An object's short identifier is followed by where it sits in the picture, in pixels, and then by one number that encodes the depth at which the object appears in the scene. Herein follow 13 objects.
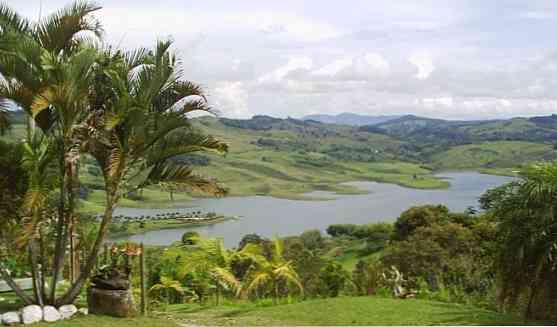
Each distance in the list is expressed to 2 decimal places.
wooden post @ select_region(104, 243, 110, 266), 8.83
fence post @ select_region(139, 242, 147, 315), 7.90
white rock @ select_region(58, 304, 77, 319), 7.21
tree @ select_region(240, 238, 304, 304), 11.16
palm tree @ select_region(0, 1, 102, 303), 6.97
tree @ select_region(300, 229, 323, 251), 40.73
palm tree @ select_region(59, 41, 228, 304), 7.34
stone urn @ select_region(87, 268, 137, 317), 7.41
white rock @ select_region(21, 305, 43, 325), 6.91
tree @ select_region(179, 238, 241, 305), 11.46
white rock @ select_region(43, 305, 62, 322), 7.06
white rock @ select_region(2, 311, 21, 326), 6.83
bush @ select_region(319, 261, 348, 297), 12.90
